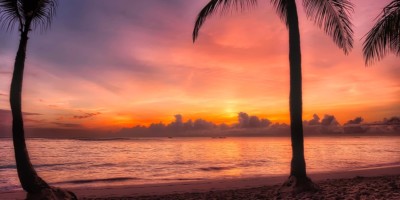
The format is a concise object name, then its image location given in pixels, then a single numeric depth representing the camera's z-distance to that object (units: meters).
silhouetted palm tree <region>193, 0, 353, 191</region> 11.23
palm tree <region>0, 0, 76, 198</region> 10.33
